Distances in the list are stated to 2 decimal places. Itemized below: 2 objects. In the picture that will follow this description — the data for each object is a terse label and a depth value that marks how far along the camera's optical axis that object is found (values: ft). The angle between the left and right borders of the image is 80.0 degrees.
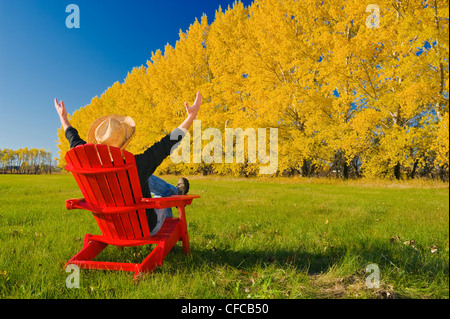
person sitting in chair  7.57
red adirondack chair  6.88
